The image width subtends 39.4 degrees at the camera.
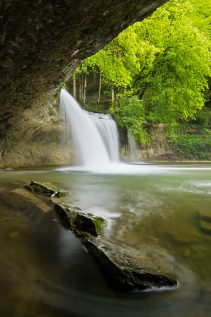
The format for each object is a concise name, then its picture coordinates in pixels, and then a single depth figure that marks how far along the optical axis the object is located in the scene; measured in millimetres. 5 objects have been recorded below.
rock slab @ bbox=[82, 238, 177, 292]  2057
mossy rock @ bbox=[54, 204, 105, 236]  3165
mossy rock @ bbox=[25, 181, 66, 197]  5066
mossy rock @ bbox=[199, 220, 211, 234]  3297
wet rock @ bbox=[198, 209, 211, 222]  3764
